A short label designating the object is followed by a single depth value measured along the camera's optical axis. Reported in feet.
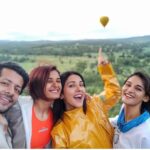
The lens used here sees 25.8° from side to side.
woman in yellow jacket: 6.02
